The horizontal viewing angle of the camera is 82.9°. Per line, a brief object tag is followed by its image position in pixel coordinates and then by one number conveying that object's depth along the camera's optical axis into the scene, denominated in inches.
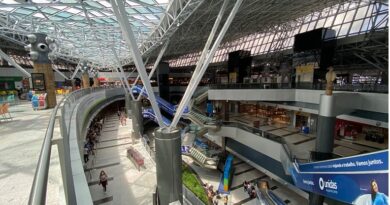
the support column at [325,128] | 477.7
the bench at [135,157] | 661.3
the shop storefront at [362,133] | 692.1
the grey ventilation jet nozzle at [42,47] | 646.7
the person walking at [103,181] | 540.4
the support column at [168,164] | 337.1
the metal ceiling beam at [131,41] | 296.5
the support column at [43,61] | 645.9
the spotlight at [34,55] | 637.2
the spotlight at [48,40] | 668.7
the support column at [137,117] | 1035.3
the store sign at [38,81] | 631.2
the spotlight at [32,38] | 626.2
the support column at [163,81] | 1852.9
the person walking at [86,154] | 665.6
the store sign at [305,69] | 837.4
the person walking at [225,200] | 587.6
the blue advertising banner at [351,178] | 307.0
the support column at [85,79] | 1909.3
